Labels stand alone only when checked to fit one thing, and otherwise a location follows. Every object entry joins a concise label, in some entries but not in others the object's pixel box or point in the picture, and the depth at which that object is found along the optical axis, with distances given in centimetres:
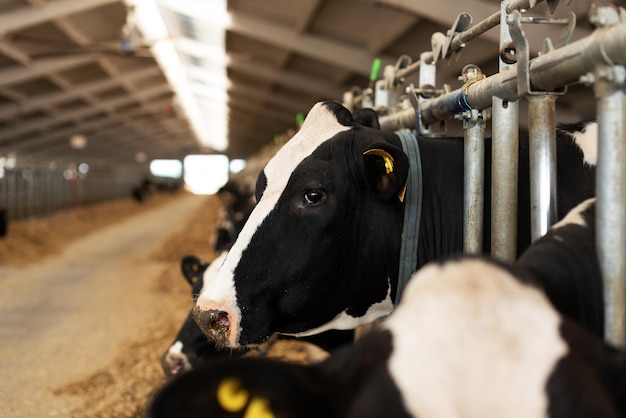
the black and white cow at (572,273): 122
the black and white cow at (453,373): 96
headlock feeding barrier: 130
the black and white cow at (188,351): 322
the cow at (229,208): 767
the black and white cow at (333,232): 198
